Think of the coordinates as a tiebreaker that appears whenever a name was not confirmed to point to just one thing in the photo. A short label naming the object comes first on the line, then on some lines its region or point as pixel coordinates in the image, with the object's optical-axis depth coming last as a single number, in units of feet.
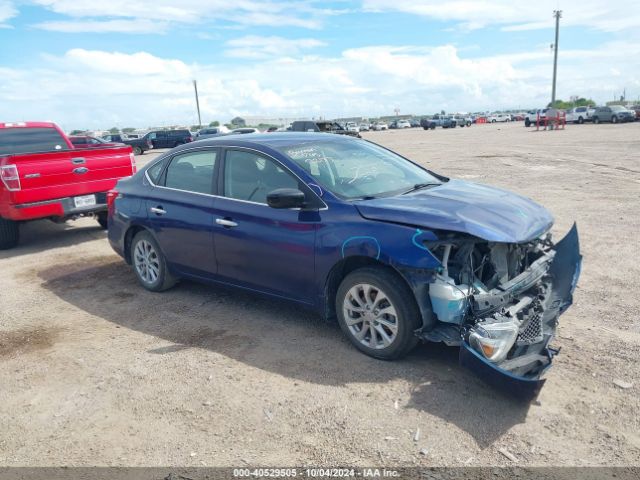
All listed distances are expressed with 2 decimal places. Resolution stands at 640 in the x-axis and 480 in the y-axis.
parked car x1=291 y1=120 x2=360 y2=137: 99.15
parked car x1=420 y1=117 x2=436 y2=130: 209.15
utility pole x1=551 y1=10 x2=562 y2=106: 222.05
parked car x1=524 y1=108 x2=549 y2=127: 151.08
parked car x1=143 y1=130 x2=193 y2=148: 128.67
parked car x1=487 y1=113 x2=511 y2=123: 264.31
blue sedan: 12.48
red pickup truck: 25.99
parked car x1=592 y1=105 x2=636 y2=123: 152.76
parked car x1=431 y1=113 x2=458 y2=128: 213.05
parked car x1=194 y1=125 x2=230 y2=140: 129.88
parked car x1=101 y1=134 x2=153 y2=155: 121.68
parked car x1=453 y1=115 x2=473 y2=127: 218.18
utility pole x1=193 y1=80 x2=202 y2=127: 231.18
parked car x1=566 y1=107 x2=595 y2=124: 162.40
